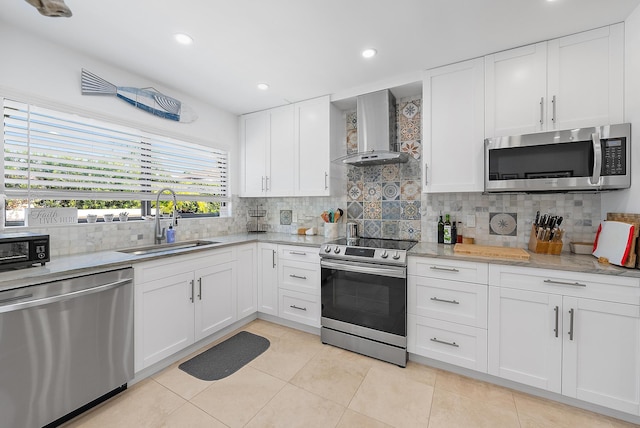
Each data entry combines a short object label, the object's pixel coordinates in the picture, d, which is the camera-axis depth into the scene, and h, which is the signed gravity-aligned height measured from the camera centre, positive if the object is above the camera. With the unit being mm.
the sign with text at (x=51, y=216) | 1930 -35
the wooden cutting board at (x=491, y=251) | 1910 -302
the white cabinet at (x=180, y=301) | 1984 -758
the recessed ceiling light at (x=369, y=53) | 2137 +1281
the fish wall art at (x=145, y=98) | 2189 +1057
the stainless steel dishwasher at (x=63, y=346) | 1388 -791
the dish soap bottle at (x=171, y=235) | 2688 -236
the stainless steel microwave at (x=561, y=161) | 1751 +362
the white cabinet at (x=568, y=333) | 1571 -775
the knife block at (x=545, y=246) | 2025 -268
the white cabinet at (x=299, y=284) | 2676 -747
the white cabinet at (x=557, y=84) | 1845 +945
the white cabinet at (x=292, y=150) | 2998 +732
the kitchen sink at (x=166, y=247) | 2422 -347
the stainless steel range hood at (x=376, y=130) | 2625 +821
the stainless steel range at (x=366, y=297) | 2184 -746
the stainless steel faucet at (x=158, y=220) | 2602 -86
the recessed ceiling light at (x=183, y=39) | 1918 +1258
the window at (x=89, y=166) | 1896 +397
